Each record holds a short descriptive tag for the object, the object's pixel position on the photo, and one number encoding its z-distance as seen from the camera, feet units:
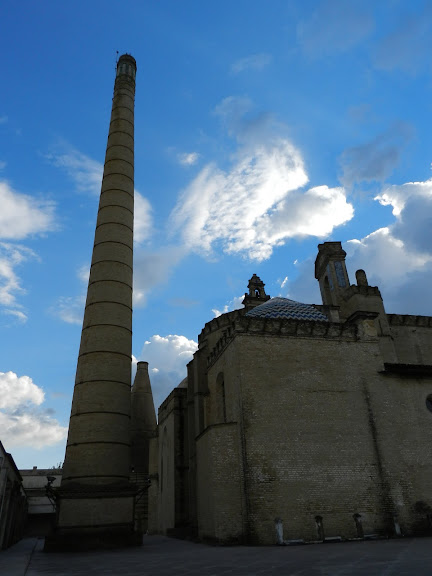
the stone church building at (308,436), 47.70
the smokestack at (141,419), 102.06
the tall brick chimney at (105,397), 49.70
